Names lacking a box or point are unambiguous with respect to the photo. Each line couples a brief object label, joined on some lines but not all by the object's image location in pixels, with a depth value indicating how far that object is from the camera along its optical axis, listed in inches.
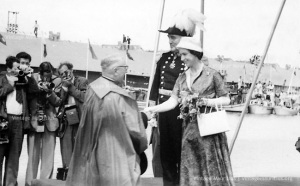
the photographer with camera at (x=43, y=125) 273.9
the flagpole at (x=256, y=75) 249.5
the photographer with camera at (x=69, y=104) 294.9
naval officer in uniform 230.2
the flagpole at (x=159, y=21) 282.4
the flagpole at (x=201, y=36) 273.5
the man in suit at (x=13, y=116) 257.6
